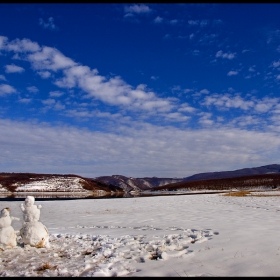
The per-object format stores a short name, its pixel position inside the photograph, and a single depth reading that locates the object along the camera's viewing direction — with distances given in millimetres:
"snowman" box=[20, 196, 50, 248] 8445
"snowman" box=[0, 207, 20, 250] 8172
